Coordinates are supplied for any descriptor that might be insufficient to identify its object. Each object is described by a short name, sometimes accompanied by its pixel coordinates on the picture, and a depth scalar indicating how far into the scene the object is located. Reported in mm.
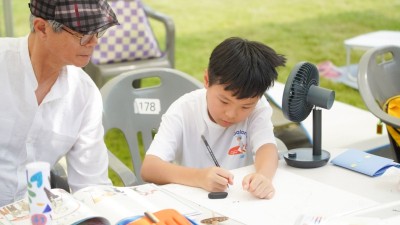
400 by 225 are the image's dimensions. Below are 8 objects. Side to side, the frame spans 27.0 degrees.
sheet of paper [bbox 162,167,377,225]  1599
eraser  1682
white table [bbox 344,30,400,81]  3781
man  1732
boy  1776
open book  1454
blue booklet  1808
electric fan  1811
